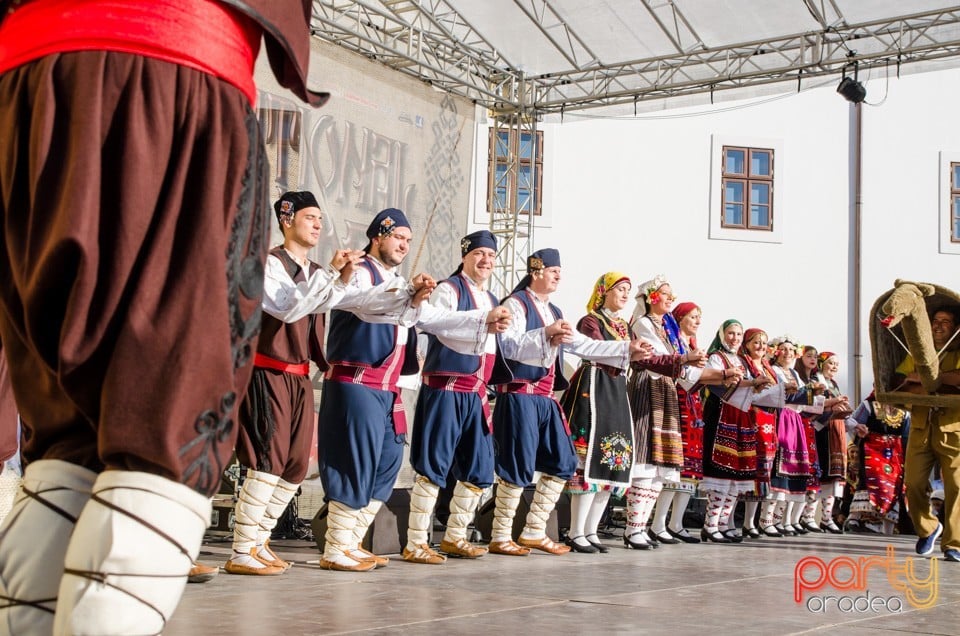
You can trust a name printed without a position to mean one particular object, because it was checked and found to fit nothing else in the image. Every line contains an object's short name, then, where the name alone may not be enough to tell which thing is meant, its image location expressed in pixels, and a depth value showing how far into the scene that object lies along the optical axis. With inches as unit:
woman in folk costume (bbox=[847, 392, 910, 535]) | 356.2
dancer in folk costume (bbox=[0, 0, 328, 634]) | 40.4
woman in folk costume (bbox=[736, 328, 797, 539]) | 280.4
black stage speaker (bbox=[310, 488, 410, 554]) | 197.3
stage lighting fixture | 318.7
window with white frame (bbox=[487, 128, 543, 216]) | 362.9
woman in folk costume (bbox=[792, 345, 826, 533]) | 331.3
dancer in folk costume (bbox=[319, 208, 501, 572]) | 166.2
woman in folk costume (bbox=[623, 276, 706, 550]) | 247.0
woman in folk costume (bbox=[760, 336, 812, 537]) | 306.3
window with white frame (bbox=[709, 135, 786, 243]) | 505.0
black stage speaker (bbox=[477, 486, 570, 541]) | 232.5
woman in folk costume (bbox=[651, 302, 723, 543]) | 259.3
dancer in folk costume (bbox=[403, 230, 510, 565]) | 188.1
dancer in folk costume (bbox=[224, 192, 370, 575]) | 154.0
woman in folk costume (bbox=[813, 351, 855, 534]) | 358.9
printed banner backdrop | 296.4
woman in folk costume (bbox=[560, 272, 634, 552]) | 230.2
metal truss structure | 303.9
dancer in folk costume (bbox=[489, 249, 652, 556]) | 209.5
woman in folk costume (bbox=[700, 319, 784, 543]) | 275.6
